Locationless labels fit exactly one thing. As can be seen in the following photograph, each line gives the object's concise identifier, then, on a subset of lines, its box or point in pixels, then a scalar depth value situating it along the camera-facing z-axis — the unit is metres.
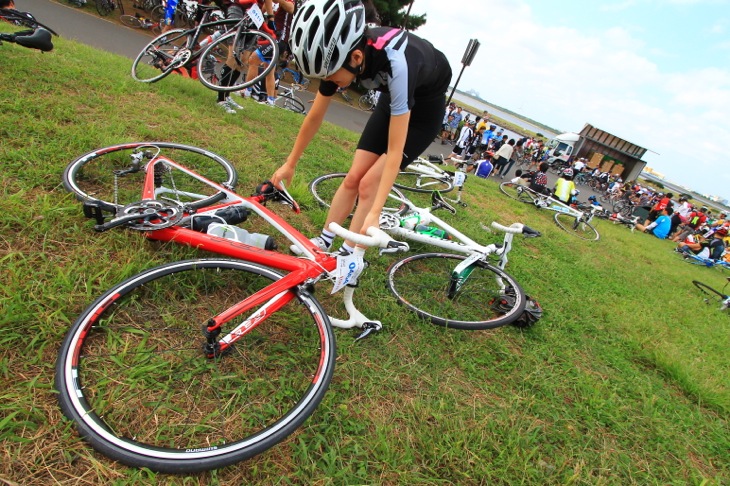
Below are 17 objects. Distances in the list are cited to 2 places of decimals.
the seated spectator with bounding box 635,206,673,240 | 15.24
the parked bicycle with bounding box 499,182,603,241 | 8.70
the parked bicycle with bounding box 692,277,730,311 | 6.28
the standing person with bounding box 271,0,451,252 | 1.93
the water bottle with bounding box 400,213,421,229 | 3.46
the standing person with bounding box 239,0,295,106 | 5.18
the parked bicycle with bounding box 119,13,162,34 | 14.67
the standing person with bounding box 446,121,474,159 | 16.27
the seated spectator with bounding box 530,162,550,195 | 9.65
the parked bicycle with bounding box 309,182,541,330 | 2.85
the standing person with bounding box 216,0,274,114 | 5.13
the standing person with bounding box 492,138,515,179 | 15.19
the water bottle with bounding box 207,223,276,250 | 2.09
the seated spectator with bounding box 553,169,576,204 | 9.92
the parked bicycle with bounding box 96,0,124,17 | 14.30
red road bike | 1.36
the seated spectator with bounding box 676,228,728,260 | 12.40
